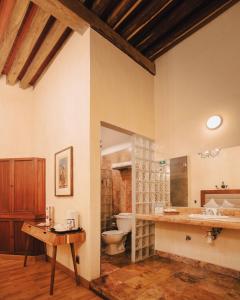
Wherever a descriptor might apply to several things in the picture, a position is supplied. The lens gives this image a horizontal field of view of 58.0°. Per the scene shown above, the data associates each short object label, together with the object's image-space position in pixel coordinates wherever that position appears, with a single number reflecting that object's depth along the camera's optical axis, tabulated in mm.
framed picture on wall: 3064
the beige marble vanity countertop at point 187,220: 2287
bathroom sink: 2477
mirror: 2814
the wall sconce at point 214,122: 3027
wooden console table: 2512
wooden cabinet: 3752
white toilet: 3703
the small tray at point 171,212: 3257
